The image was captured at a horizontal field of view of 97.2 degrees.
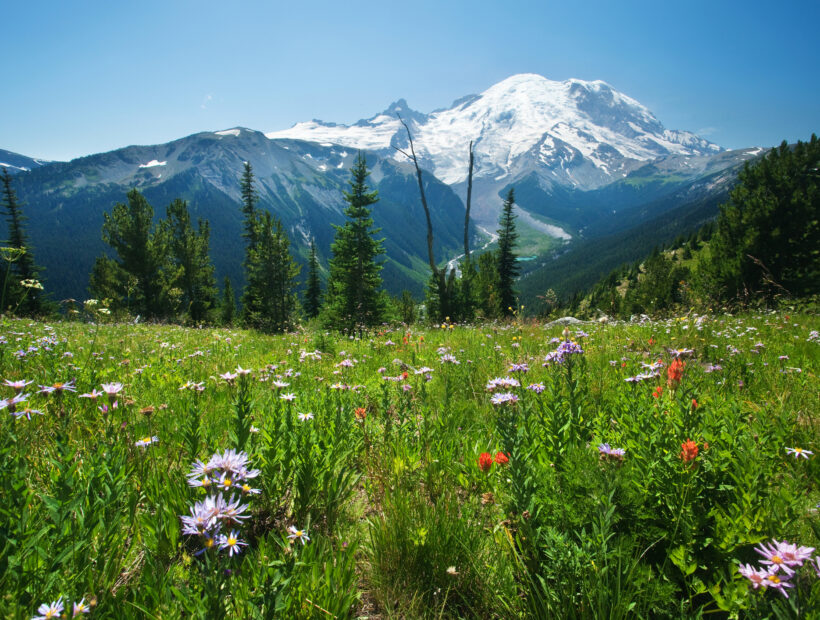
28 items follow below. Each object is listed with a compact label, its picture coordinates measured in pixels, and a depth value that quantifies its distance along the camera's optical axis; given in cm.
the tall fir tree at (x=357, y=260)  2795
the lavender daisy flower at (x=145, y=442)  224
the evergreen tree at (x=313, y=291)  5597
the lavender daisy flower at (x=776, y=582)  115
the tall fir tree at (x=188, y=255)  4222
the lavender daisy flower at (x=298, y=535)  159
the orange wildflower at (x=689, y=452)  174
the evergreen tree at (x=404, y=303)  4284
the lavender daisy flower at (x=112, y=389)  215
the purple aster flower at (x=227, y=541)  119
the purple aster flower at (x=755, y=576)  120
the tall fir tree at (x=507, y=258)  4525
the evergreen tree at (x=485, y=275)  3881
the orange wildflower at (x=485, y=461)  238
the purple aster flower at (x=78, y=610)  100
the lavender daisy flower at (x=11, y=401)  167
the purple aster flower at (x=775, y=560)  122
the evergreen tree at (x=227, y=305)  6119
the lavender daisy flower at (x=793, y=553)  118
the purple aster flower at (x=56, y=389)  219
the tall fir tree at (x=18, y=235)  4157
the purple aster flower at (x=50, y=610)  104
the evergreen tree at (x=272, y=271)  3744
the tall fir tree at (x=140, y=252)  3462
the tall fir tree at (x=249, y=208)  4372
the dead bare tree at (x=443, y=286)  2325
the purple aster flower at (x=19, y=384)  205
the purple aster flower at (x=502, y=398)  224
